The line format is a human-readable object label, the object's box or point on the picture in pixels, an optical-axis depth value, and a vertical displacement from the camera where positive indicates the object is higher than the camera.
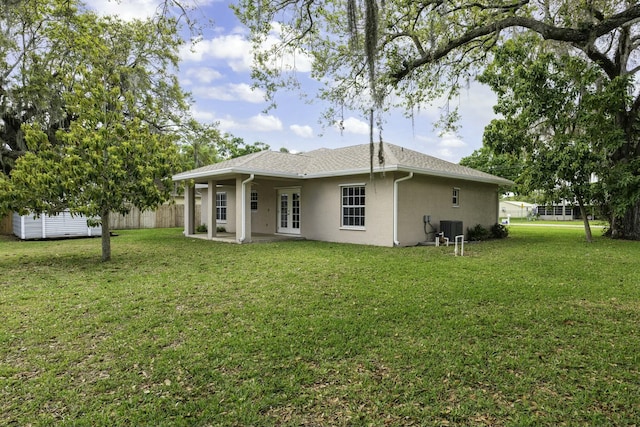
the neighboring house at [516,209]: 47.31 -0.01
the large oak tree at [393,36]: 4.46 +2.82
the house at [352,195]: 11.82 +0.56
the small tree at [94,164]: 7.64 +1.06
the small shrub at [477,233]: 13.92 -0.91
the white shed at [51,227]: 13.88 -0.53
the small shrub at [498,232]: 15.19 -0.94
